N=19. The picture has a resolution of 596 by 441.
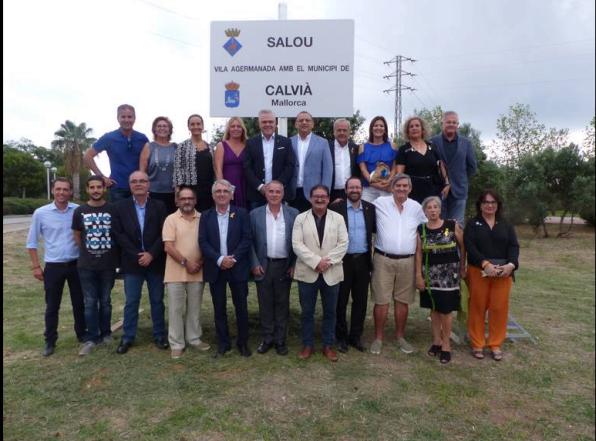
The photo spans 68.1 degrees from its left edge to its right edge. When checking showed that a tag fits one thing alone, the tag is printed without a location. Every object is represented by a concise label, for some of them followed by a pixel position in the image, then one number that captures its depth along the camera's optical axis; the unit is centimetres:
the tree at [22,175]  4841
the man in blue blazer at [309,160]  532
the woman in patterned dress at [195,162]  525
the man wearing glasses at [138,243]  501
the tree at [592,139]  2108
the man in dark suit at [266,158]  525
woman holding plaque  551
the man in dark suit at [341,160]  550
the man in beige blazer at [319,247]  479
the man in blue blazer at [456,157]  573
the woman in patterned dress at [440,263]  504
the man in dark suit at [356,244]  507
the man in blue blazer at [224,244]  482
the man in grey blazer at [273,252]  498
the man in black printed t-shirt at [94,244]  505
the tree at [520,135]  2880
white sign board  633
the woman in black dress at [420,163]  552
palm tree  4781
